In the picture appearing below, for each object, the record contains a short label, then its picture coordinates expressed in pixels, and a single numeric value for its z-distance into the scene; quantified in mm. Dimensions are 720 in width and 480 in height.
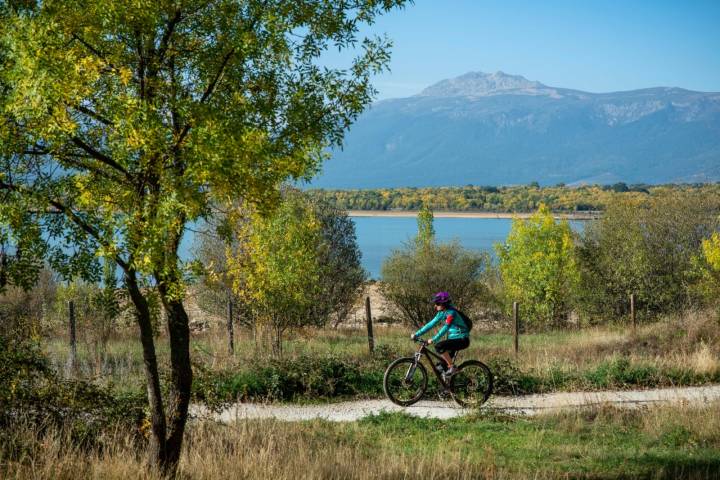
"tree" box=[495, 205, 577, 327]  31906
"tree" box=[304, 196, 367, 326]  30719
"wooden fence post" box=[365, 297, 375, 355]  19250
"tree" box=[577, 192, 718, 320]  32875
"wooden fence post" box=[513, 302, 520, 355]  20678
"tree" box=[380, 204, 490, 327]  30406
